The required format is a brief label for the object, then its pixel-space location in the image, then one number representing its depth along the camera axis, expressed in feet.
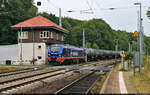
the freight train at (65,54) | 113.70
